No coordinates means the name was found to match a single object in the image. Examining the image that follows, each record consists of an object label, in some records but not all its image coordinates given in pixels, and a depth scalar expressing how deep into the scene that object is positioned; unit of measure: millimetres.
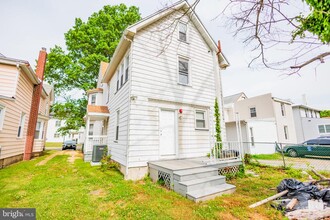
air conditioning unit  8969
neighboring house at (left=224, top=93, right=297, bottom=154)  14523
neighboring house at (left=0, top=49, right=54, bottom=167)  7735
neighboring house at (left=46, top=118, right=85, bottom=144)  35125
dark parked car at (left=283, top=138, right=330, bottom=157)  11836
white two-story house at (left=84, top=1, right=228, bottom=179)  6363
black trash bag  3592
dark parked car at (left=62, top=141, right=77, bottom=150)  21775
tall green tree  17594
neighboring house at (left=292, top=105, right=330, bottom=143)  19531
